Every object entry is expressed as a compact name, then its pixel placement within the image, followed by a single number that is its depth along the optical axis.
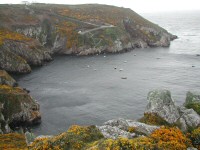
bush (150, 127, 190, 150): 33.47
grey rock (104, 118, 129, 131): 38.28
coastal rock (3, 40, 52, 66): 143.12
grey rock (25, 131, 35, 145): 47.12
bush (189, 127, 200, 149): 37.94
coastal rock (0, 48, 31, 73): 129.38
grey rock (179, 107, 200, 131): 42.81
